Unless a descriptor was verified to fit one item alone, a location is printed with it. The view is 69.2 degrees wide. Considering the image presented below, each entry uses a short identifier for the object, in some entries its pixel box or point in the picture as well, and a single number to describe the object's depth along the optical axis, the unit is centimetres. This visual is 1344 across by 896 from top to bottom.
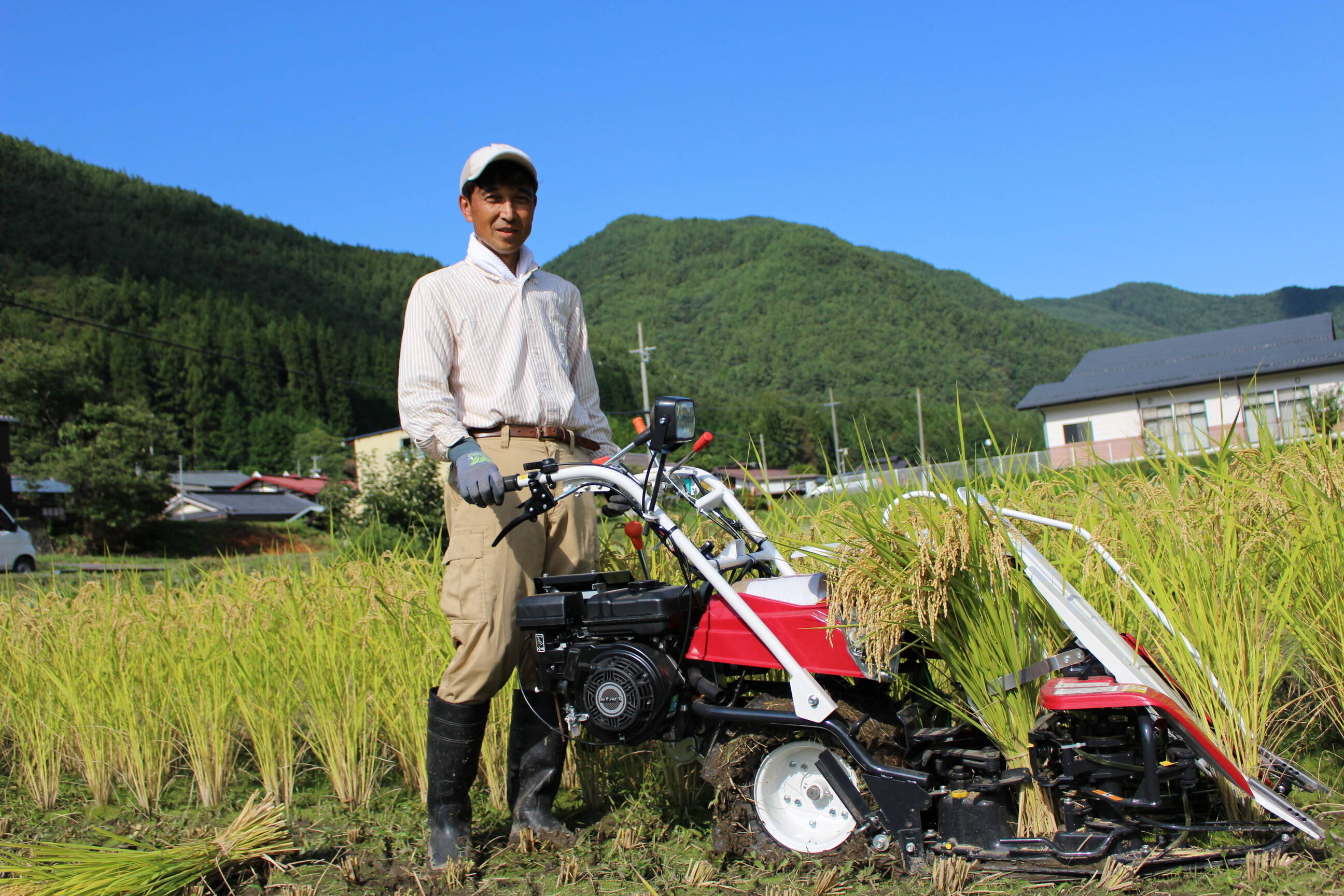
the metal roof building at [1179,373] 3172
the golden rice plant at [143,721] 383
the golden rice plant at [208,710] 380
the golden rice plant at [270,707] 376
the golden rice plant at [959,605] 233
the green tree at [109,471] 3353
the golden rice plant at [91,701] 392
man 286
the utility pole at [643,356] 3847
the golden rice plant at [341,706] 369
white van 2133
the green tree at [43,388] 3672
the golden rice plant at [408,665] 368
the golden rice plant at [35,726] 396
